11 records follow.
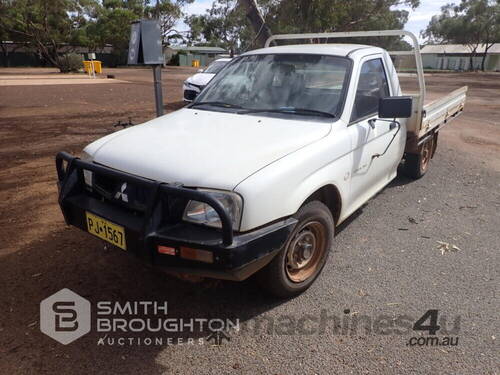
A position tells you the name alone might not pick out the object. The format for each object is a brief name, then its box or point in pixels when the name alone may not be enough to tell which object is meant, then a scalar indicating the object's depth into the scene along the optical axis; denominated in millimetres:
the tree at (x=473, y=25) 52212
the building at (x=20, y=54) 43219
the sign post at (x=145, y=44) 4809
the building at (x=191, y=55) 56969
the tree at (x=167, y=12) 43125
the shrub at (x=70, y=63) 32094
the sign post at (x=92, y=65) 27103
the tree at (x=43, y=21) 35125
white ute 2416
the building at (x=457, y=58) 62344
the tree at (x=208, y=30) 50875
